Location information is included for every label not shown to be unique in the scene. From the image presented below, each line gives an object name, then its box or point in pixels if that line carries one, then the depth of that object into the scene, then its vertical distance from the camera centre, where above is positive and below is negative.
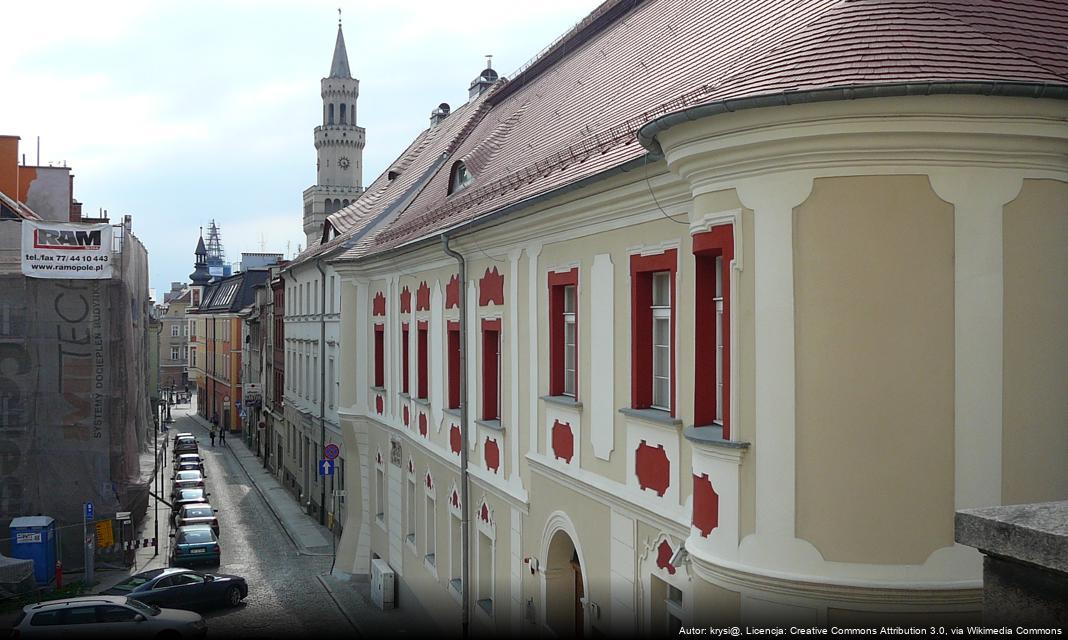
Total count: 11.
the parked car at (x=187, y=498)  37.41 -5.90
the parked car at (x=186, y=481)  41.09 -5.80
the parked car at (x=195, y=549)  29.89 -6.05
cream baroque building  8.08 +0.14
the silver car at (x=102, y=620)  20.16 -5.56
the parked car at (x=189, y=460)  47.92 -5.85
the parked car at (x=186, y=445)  54.78 -5.87
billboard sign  29.50 +2.26
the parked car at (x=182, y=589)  24.72 -5.96
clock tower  100.31 +17.32
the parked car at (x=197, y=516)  33.47 -5.82
